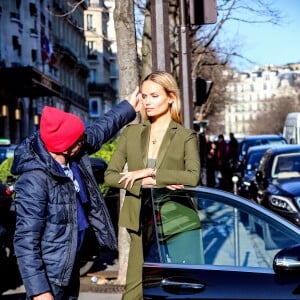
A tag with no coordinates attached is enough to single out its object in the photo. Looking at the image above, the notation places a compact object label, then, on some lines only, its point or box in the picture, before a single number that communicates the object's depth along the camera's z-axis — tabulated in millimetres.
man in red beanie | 4020
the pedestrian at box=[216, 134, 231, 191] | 25742
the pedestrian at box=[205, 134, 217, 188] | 26034
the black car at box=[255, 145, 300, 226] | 10873
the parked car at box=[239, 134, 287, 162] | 31633
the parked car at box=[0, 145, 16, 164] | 15809
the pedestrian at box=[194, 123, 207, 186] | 21020
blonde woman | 4406
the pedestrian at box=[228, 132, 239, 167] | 29328
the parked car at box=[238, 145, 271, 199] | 16281
